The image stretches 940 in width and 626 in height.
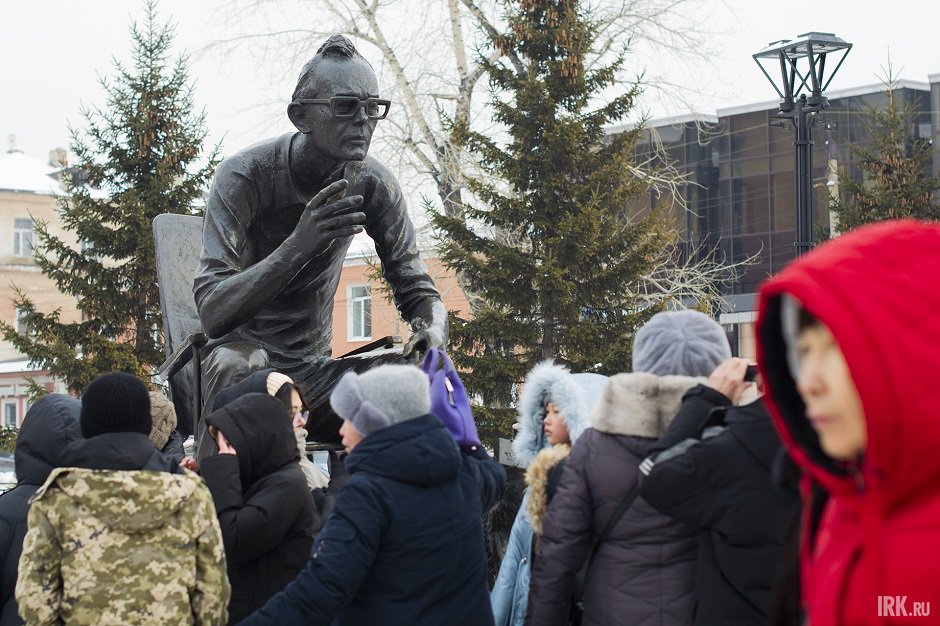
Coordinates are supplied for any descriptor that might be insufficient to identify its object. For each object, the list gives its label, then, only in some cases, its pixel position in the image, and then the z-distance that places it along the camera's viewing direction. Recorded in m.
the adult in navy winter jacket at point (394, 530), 3.93
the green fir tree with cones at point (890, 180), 24.75
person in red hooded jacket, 1.89
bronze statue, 5.94
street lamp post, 12.78
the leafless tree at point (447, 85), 23.33
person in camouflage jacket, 4.04
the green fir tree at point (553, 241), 16.09
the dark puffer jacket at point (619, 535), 4.02
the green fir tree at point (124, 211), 20.73
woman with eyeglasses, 5.05
